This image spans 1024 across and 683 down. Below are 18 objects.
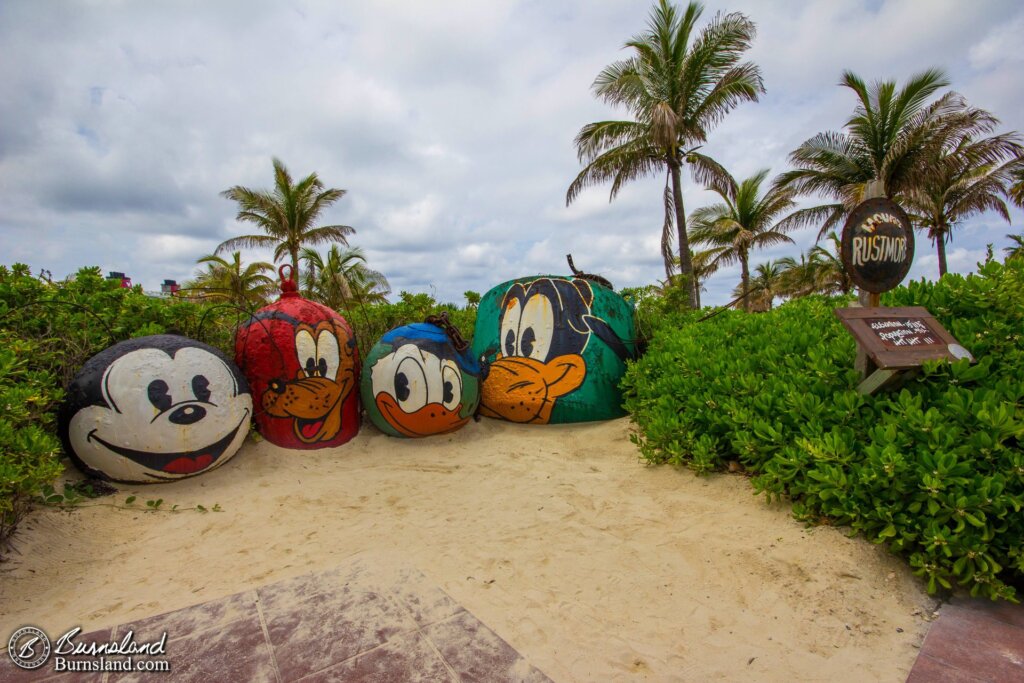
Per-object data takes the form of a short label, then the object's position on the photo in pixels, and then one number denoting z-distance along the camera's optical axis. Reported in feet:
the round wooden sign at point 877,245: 12.16
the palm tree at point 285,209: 69.77
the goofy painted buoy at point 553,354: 20.74
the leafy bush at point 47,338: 10.40
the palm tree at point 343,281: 47.00
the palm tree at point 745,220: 76.23
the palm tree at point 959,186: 57.11
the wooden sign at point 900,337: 10.73
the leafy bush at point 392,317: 25.41
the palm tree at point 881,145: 56.39
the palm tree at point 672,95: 54.85
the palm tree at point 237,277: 76.54
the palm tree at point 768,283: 106.32
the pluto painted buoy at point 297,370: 16.48
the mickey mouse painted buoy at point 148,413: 12.94
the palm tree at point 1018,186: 59.77
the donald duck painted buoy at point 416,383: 18.03
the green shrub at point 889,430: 9.16
